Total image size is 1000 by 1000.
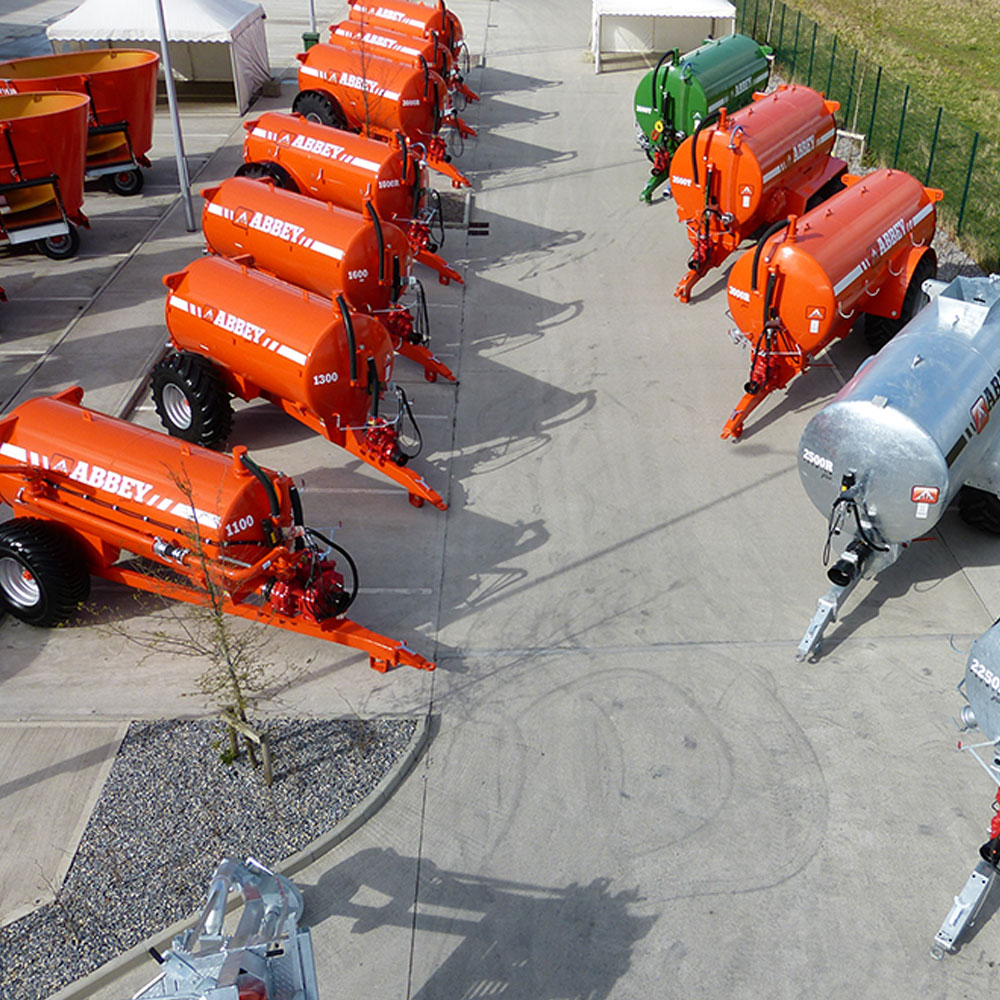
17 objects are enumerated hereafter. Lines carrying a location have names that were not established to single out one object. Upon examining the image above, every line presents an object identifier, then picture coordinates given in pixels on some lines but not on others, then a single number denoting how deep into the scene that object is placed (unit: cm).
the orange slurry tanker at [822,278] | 1402
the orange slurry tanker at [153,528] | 1037
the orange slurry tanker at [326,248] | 1501
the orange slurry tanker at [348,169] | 1788
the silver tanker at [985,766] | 815
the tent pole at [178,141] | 1842
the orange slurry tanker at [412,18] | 2717
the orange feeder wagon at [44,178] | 1816
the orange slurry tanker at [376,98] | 2278
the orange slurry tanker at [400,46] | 2522
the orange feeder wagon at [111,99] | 2116
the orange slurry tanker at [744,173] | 1742
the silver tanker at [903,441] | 1055
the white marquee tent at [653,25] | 2881
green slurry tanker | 2117
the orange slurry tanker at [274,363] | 1265
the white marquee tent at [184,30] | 2442
